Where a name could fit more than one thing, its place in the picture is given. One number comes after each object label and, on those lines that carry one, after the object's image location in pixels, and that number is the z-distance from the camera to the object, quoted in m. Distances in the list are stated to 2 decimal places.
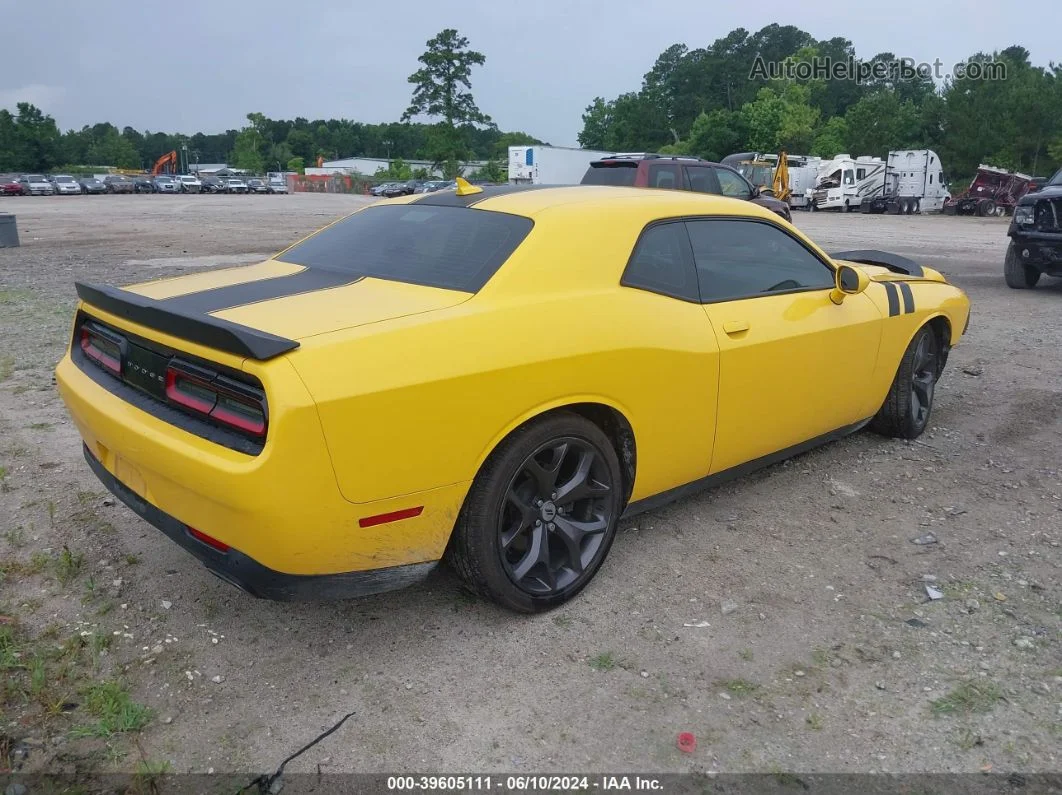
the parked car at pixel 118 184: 55.59
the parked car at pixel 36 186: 50.16
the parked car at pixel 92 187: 55.12
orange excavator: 80.50
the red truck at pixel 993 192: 33.72
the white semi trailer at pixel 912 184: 35.69
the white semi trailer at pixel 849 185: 35.81
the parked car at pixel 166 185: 57.25
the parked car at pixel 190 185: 58.81
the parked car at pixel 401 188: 55.11
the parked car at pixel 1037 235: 9.88
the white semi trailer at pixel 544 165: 40.19
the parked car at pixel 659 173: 13.11
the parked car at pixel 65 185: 52.03
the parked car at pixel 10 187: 48.62
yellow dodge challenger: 2.35
